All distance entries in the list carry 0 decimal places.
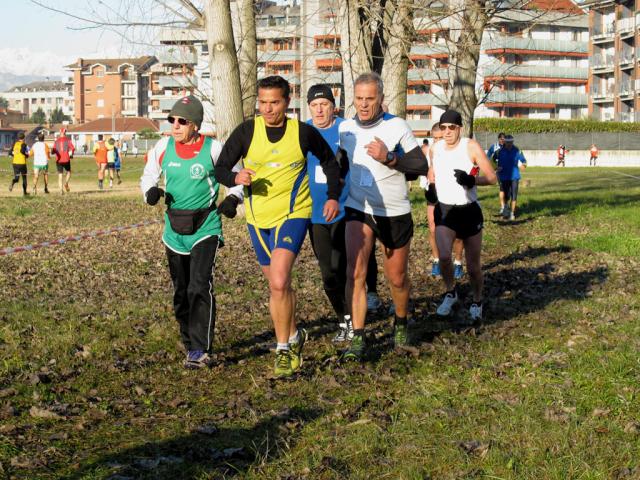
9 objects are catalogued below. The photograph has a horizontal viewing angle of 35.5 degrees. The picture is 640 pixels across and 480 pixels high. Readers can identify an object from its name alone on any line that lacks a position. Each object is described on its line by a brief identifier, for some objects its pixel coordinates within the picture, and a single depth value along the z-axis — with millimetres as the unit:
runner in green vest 8008
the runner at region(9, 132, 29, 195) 30625
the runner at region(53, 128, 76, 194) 31836
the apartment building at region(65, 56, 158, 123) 190250
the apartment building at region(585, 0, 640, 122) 89625
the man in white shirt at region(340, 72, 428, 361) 8164
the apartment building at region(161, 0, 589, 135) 101375
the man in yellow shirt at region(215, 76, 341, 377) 7488
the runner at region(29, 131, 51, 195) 32688
